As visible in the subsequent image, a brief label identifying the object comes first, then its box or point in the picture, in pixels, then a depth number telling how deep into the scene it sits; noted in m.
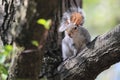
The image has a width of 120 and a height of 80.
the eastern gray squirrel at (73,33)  5.55
